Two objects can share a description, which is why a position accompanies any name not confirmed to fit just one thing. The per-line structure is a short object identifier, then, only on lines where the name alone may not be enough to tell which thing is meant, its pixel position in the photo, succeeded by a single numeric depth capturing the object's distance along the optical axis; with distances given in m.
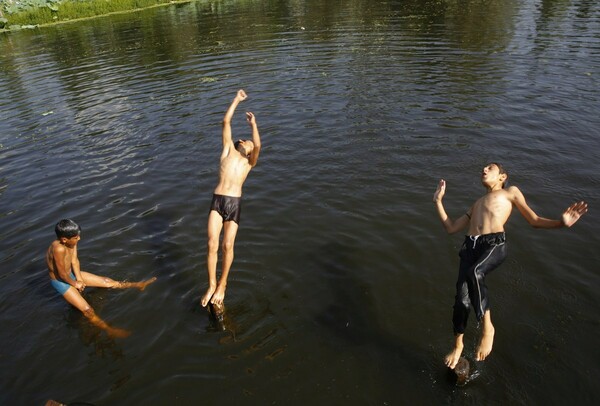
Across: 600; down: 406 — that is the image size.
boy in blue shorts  7.34
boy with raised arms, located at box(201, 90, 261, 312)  7.67
